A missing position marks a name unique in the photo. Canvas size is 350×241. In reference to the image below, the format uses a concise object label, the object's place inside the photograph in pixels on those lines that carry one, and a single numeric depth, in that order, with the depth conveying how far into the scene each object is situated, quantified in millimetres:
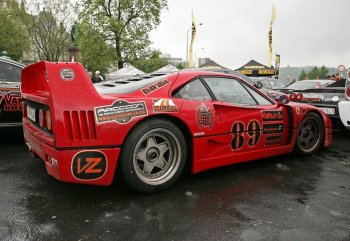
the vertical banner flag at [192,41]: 28047
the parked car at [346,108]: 4934
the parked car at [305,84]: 10105
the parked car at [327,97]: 5613
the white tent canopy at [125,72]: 19234
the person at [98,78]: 14261
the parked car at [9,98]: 4590
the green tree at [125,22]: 26281
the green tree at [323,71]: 117688
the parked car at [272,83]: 12173
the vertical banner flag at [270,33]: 27859
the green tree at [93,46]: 25922
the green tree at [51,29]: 31438
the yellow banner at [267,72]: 23683
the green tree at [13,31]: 27250
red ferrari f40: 2600
